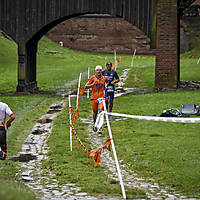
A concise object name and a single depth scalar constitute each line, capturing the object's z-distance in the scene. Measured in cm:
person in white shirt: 1933
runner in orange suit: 2719
